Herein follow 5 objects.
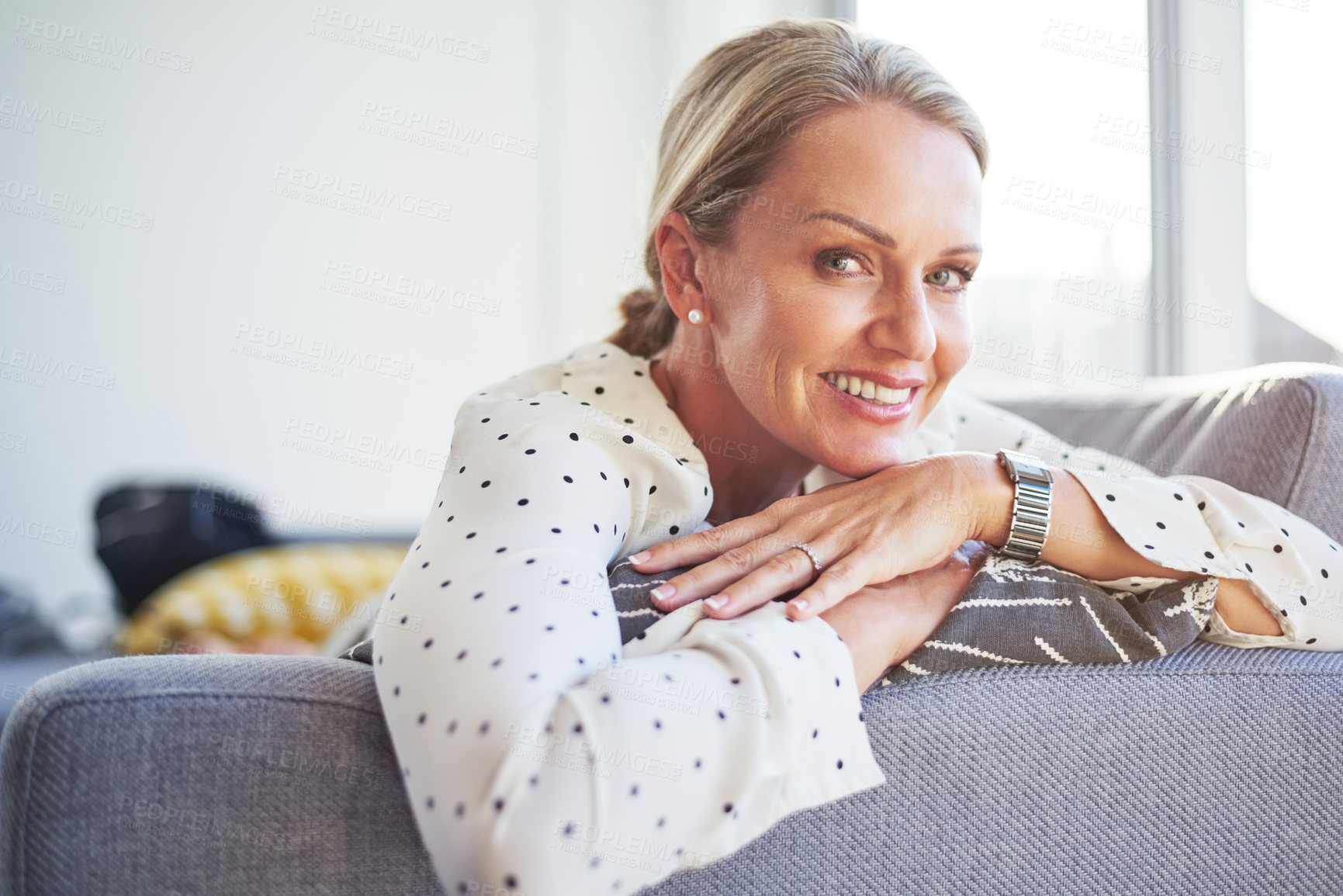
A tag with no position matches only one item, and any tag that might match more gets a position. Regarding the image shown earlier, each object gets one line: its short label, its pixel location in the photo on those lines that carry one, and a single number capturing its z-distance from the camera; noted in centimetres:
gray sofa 70
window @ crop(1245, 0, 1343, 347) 217
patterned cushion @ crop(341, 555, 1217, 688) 90
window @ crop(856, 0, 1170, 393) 258
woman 70
